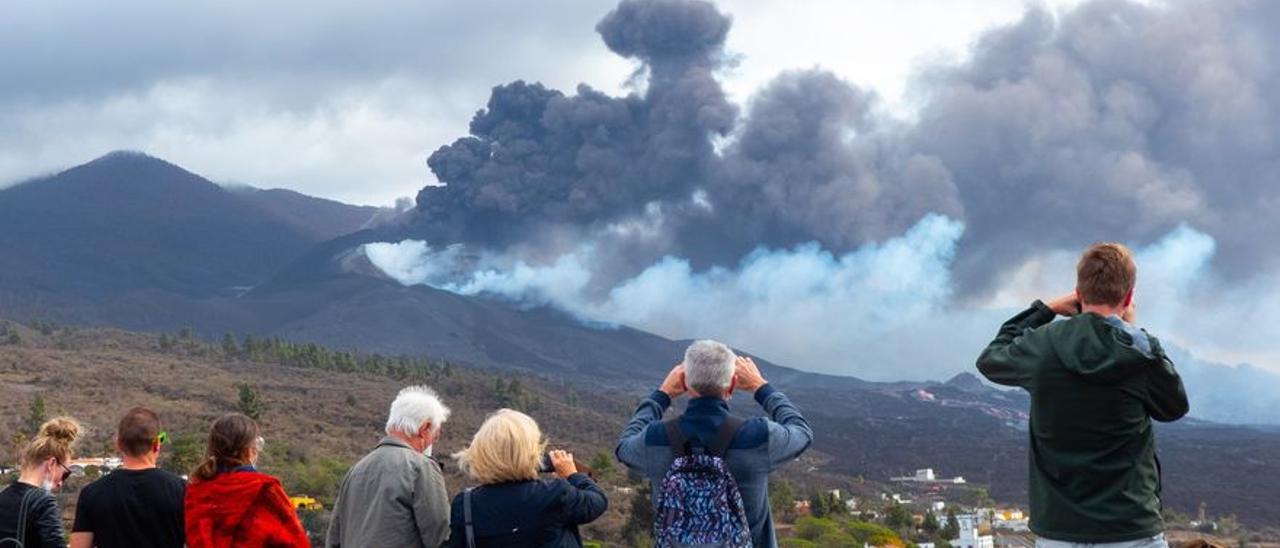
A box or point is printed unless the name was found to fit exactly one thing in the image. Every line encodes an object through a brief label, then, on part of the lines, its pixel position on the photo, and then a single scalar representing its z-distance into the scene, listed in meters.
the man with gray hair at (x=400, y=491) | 6.96
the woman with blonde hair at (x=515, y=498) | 6.41
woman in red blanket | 6.77
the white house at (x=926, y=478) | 84.69
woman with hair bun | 7.27
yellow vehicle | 29.70
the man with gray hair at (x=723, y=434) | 6.22
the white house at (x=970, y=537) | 39.59
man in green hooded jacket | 5.27
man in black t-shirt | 7.08
